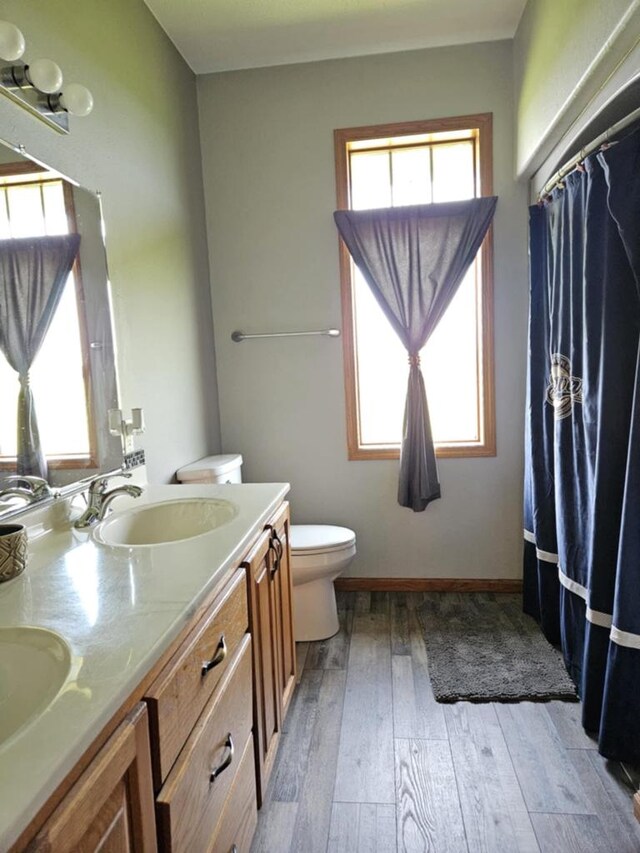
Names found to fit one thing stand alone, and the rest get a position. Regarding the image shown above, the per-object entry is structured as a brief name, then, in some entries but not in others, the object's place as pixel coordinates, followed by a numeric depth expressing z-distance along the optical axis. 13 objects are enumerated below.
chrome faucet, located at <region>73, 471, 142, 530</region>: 1.42
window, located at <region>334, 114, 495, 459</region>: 2.56
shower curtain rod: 1.39
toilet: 2.22
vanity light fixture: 1.19
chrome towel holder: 2.66
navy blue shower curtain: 1.43
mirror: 1.29
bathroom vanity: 0.58
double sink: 0.72
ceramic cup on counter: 1.03
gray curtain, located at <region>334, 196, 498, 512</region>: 2.50
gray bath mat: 1.91
